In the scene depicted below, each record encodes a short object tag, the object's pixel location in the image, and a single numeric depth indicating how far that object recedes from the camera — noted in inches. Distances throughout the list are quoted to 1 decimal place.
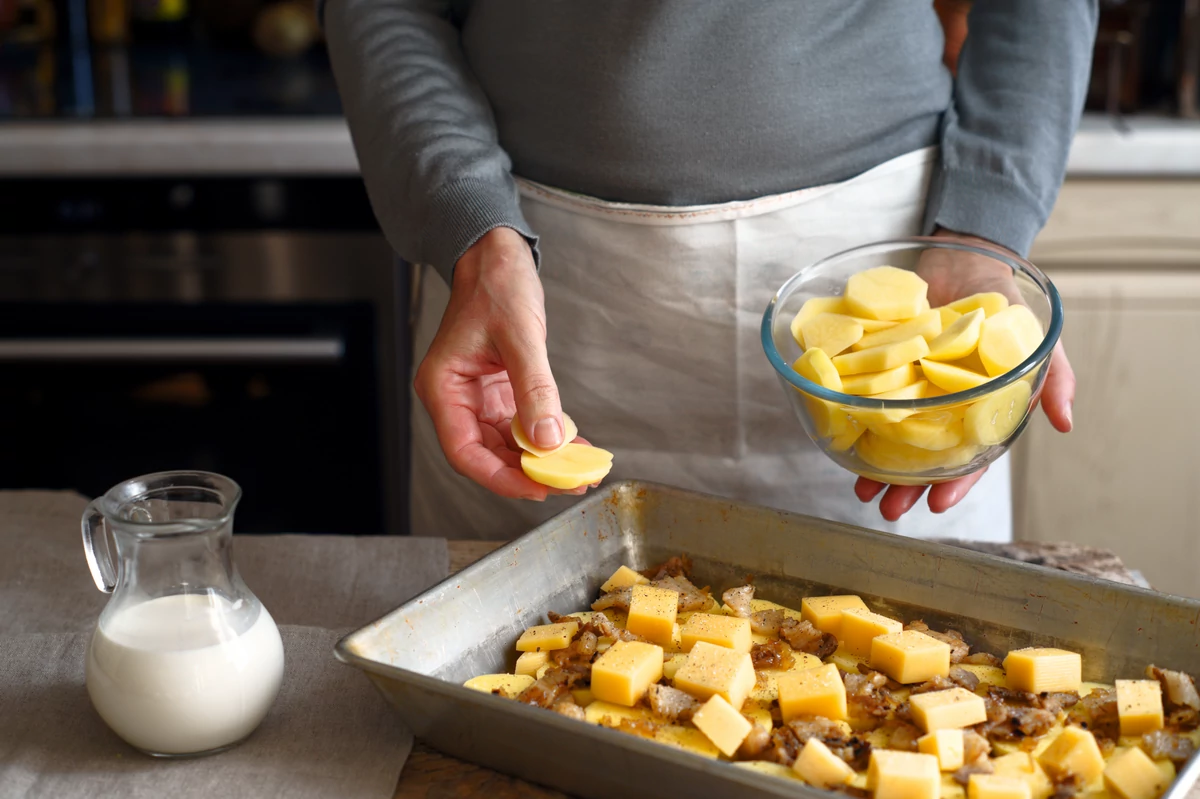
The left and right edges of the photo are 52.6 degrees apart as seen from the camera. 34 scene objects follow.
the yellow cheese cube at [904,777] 28.2
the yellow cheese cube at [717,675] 32.5
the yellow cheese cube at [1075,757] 29.8
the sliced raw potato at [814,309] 40.9
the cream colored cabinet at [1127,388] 83.4
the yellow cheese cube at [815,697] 32.0
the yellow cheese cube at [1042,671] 33.6
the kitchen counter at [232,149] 79.4
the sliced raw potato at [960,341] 37.0
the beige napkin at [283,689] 31.0
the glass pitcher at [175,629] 30.3
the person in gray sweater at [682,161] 46.6
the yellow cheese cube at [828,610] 36.5
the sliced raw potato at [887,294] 39.5
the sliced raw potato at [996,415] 35.5
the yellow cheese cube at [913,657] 34.0
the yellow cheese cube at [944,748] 30.1
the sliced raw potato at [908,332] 38.4
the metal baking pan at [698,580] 29.0
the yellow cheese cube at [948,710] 31.4
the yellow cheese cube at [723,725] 30.6
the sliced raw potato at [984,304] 39.2
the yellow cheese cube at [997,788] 28.5
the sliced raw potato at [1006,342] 36.9
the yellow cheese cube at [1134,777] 28.8
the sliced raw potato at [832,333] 39.0
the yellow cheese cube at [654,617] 36.1
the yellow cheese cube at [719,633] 35.1
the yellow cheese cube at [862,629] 35.4
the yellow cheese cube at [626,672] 32.9
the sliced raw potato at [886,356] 37.2
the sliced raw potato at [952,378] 36.4
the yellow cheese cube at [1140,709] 31.4
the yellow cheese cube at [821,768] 29.2
